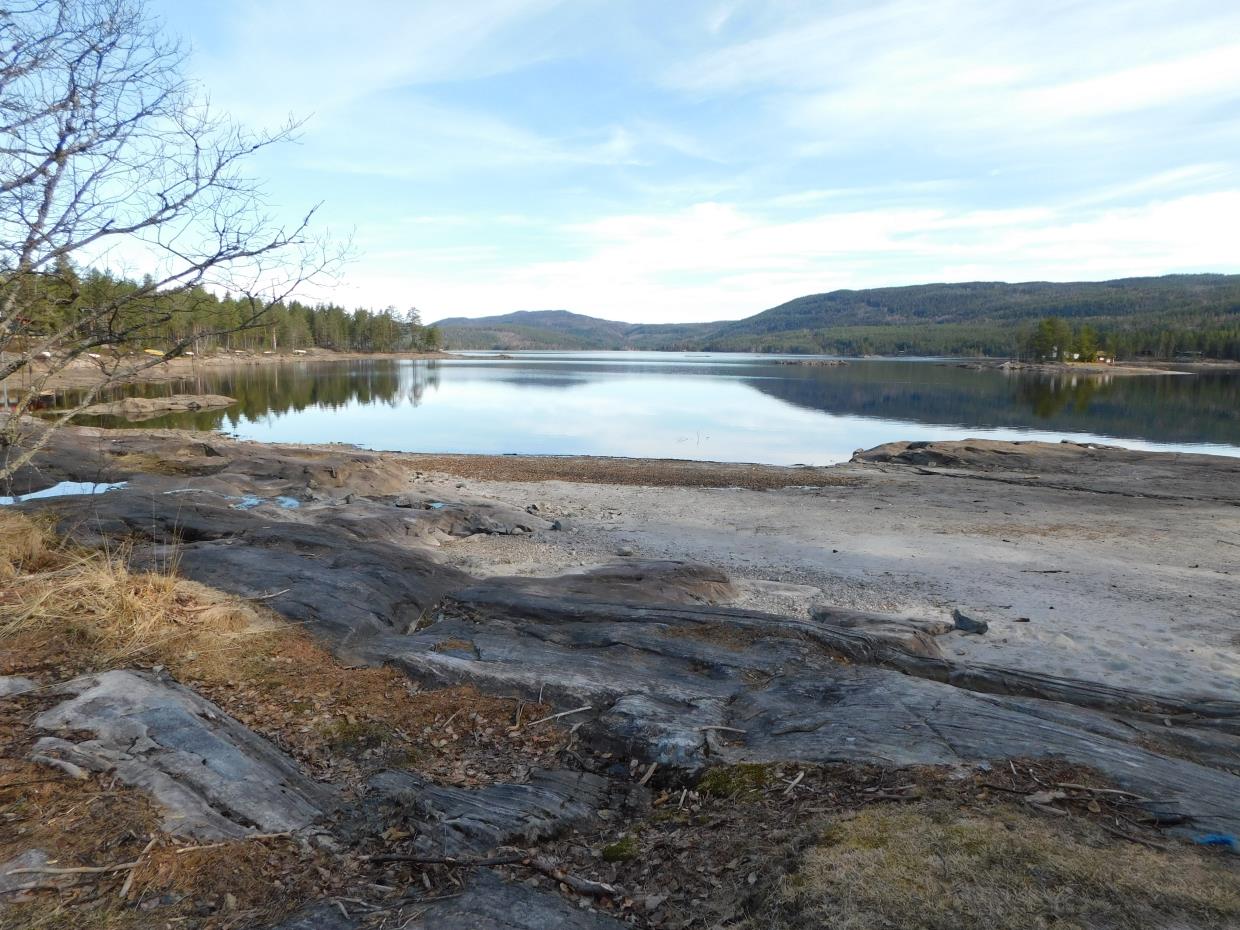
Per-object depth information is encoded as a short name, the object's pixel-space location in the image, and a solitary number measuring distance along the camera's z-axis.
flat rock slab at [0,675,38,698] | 5.44
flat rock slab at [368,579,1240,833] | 5.46
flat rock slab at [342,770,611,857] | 4.64
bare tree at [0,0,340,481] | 5.58
